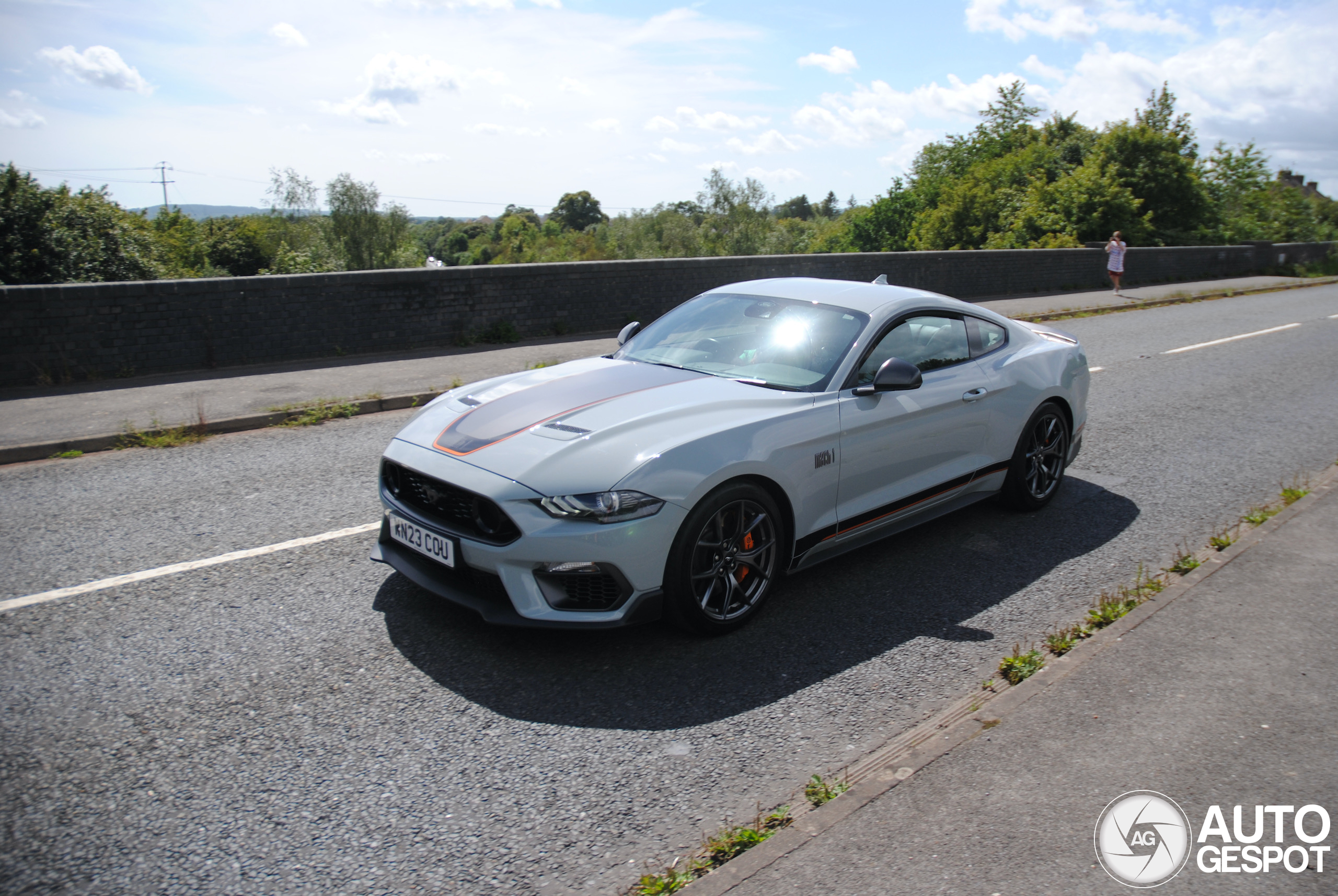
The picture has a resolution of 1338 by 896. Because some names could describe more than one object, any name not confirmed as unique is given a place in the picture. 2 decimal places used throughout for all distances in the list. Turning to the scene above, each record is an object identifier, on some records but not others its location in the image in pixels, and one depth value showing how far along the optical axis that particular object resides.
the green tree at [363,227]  102.81
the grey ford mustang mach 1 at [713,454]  3.73
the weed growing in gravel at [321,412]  8.73
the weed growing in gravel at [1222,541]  5.22
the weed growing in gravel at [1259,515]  5.71
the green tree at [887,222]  78.25
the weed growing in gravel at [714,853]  2.57
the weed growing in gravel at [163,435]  7.89
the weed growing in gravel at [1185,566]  4.89
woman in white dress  23.66
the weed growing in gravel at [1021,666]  3.79
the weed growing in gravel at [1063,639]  4.04
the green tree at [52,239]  22.08
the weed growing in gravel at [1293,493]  6.06
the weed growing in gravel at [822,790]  2.97
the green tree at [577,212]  199.12
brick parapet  10.16
